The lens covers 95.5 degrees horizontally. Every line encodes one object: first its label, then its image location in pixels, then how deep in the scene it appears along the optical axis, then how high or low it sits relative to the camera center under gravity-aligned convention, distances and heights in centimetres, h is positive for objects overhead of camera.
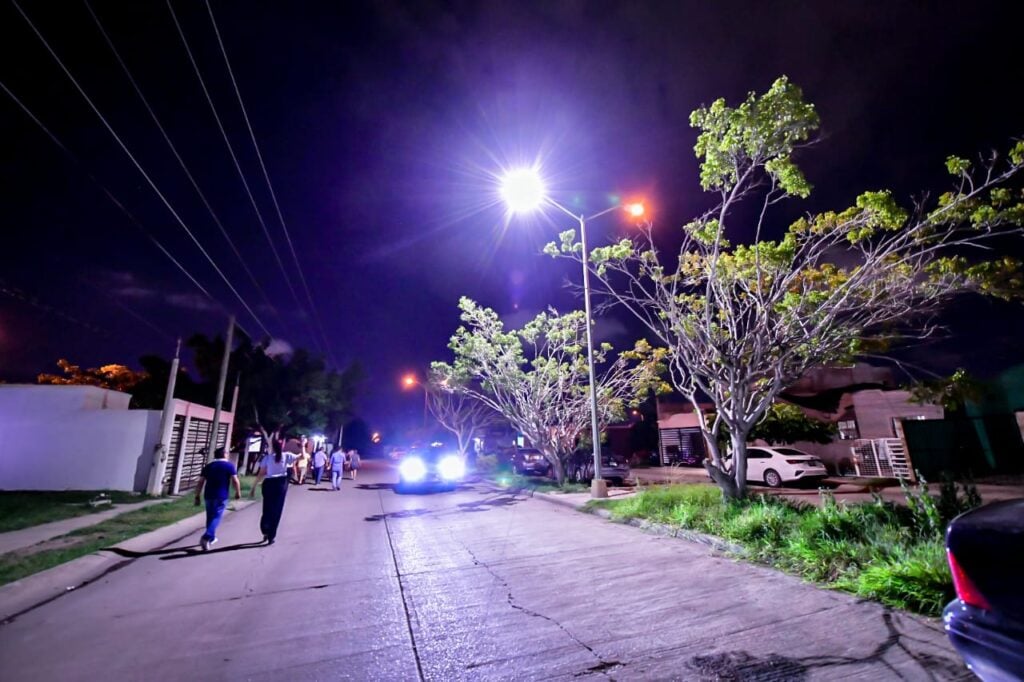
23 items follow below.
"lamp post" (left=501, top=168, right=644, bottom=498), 1217 +691
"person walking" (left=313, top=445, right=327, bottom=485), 1998 +20
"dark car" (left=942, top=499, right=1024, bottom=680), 226 -71
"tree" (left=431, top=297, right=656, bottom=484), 1917 +356
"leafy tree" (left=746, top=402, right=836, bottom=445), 2070 +113
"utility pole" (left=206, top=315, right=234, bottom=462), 1656 +298
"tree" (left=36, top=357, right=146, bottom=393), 4034 +840
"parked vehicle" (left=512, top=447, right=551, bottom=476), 2423 +2
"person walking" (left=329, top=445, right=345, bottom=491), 1881 -1
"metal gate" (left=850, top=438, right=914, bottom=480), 1712 -20
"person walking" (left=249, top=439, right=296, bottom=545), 841 -41
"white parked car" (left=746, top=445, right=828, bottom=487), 1522 -31
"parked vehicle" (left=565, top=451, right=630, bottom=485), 1897 -31
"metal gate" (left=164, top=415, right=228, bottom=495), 1672 +72
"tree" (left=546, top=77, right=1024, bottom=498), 788 +351
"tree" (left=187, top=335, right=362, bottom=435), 3362 +612
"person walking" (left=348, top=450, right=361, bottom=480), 2588 +40
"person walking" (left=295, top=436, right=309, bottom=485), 2028 +3
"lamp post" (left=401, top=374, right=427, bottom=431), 2864 +527
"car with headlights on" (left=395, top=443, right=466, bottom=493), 1959 -17
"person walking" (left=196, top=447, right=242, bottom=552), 782 -34
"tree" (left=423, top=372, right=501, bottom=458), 3522 +397
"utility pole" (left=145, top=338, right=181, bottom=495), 1559 +102
